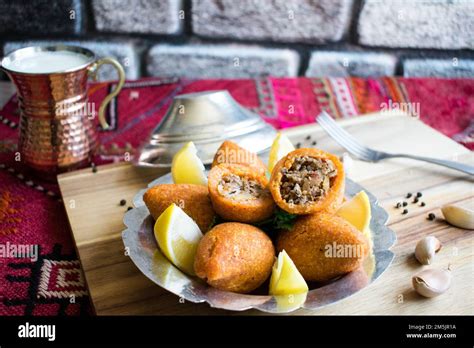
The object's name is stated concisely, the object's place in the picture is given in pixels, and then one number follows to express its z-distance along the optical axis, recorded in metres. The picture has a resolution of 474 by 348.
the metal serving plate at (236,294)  0.74
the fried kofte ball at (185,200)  0.88
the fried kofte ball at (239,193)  0.83
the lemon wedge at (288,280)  0.76
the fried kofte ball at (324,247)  0.78
